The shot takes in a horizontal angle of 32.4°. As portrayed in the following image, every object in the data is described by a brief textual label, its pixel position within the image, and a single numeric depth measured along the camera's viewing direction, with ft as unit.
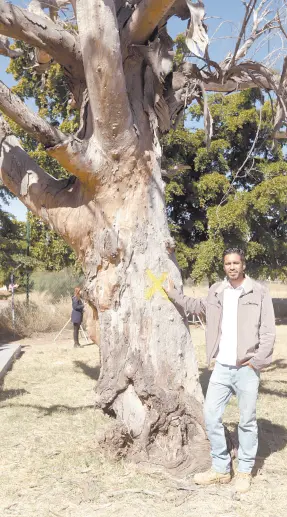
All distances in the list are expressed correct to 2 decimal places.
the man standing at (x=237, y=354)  11.91
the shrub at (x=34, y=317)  46.47
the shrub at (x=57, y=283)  69.41
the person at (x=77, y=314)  39.47
